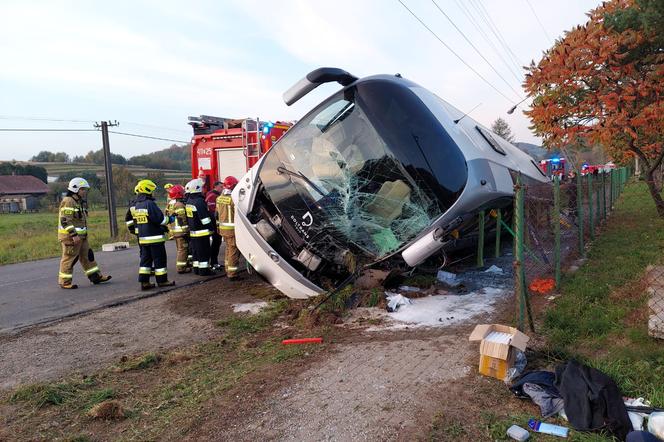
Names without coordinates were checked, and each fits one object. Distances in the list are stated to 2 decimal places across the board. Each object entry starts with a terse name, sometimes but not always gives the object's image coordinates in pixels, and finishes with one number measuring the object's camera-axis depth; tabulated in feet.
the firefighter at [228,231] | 24.66
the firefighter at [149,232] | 23.61
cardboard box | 11.33
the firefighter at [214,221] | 28.40
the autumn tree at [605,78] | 27.99
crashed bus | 15.85
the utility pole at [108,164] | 59.31
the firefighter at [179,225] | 27.84
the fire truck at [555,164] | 73.36
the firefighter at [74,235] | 24.07
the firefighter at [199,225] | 25.54
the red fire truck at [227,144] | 31.78
